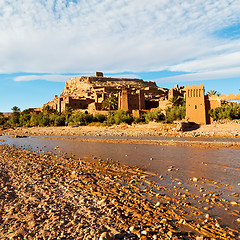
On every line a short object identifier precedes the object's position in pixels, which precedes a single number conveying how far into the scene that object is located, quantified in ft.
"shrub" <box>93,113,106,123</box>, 123.24
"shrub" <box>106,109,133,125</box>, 111.65
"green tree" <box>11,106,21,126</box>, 181.06
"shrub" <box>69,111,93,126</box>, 123.44
